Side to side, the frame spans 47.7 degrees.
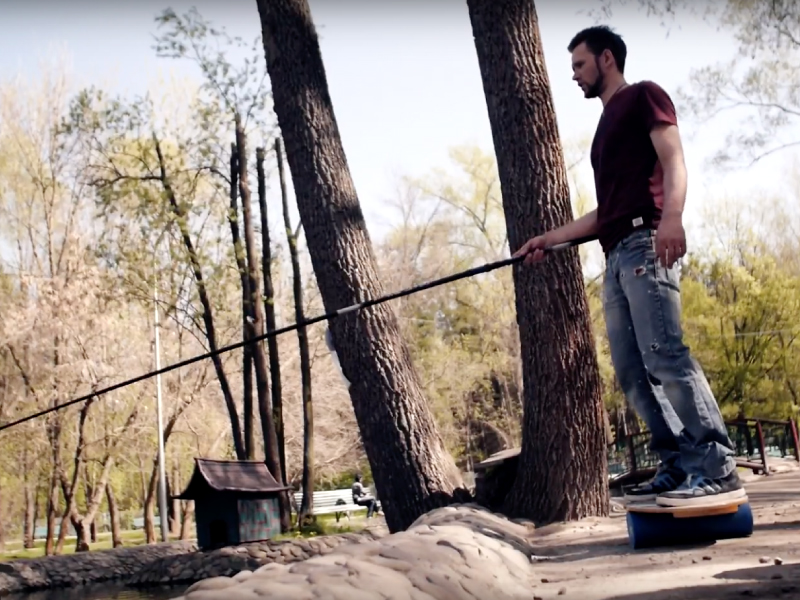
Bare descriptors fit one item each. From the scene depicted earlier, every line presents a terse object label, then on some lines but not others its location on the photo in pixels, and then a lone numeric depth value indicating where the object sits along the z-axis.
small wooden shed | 11.49
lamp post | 21.64
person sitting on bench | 19.11
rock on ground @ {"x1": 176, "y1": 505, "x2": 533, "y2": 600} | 2.21
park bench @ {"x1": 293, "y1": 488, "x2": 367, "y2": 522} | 20.77
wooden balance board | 2.97
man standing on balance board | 2.85
